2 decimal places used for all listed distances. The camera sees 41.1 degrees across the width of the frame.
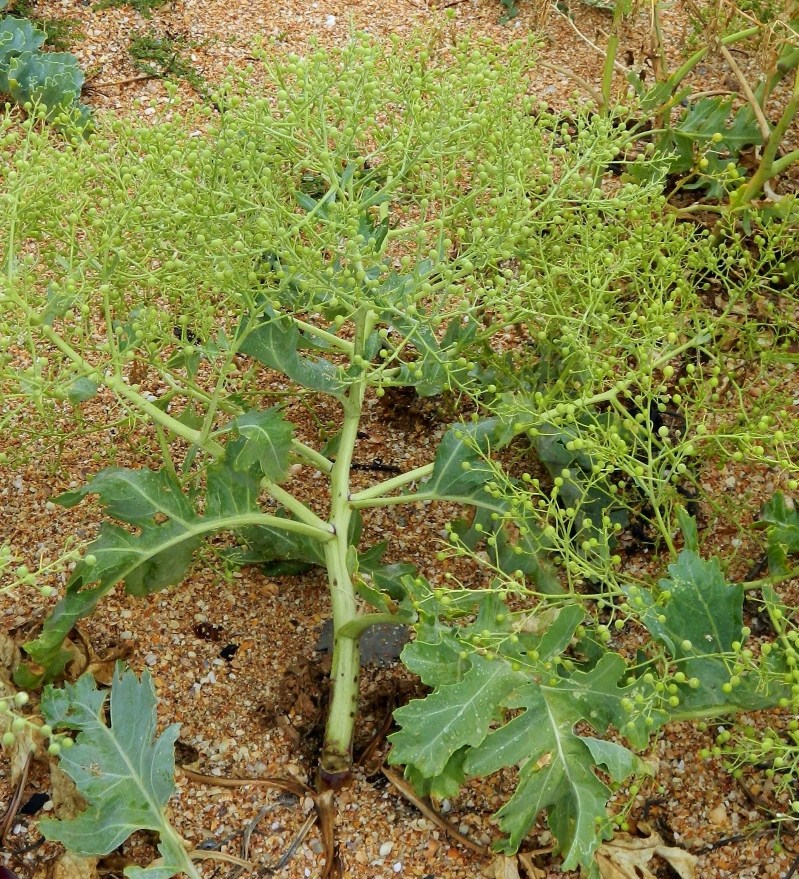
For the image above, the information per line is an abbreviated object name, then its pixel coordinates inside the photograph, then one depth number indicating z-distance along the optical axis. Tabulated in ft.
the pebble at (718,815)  6.59
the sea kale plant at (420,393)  5.72
